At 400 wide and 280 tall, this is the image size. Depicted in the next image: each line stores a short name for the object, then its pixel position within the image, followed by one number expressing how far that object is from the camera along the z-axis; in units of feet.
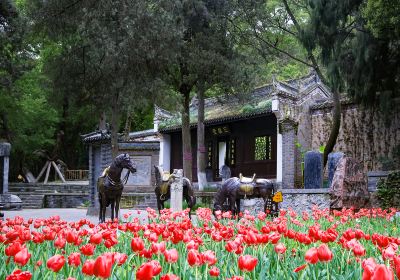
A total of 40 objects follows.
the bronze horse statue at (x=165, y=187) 37.40
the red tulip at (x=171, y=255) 8.31
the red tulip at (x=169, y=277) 5.85
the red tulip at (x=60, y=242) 10.80
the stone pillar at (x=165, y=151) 87.97
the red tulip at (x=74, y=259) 8.35
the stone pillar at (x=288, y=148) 67.72
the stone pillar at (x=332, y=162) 54.34
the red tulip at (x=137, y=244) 9.48
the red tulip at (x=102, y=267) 6.46
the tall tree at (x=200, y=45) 63.21
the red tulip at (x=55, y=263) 7.30
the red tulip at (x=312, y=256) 8.05
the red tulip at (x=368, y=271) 5.60
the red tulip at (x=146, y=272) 6.03
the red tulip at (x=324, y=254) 8.12
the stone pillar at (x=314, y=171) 53.11
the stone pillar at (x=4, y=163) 53.26
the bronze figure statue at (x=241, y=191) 35.45
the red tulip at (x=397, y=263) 6.58
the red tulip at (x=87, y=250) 8.99
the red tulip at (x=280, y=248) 9.77
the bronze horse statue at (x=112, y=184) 34.02
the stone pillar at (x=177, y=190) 37.88
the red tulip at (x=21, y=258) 7.74
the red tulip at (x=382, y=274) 5.01
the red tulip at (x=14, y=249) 8.68
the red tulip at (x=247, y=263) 7.42
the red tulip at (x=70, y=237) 11.11
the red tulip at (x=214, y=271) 7.77
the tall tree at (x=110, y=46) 39.11
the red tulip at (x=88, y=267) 6.69
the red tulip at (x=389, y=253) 8.57
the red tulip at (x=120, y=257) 8.00
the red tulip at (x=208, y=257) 8.20
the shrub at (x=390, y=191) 42.29
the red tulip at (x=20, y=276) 5.78
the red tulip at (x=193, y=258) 7.86
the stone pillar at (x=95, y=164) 50.53
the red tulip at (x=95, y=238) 10.78
